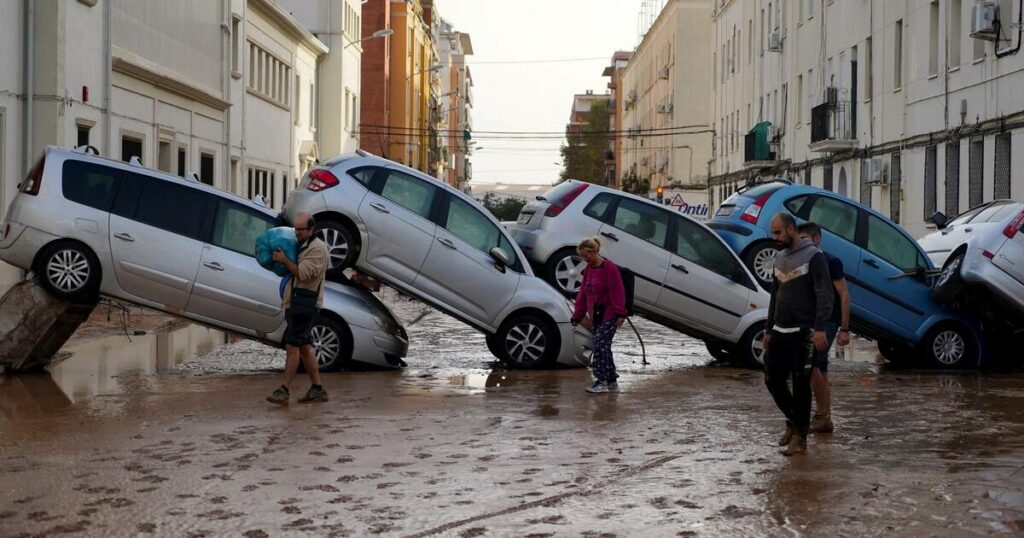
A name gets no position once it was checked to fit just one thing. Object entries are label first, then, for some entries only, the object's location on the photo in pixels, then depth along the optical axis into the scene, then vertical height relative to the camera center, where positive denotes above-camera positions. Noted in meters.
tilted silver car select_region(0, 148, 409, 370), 14.09 +0.08
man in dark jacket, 9.97 -0.39
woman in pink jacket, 13.82 -0.37
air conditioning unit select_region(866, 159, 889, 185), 35.09 +2.15
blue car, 17.61 -0.10
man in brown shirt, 12.35 -0.25
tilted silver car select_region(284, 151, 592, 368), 15.36 +0.09
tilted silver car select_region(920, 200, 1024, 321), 16.80 -0.03
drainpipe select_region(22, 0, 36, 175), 21.89 +2.58
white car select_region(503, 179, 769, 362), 16.72 +0.00
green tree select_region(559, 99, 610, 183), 152.62 +10.76
